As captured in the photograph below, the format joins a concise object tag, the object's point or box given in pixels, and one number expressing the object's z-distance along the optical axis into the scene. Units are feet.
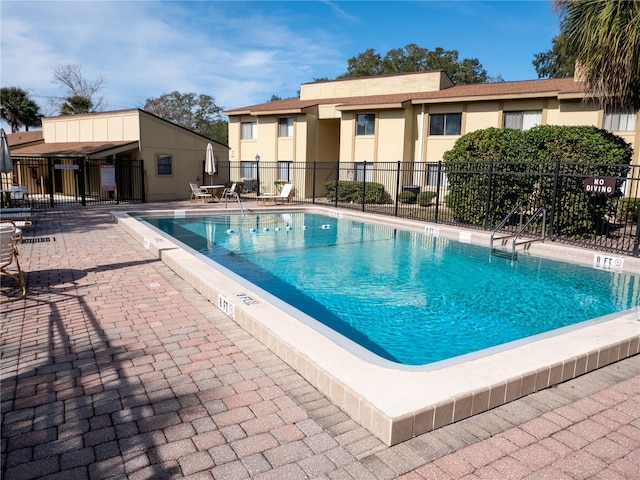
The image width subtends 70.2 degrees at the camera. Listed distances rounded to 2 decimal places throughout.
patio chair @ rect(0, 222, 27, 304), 18.13
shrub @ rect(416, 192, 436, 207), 64.64
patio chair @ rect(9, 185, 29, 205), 55.85
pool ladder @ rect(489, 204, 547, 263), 33.60
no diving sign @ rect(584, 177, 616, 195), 31.14
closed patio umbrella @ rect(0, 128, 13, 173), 37.86
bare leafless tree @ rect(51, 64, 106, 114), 134.31
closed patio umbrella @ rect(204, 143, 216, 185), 62.59
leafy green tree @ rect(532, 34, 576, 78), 122.21
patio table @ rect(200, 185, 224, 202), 70.09
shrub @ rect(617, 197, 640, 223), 46.48
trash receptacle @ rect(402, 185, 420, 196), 68.74
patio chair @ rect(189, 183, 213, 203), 67.97
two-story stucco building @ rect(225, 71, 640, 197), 59.47
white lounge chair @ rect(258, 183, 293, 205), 65.00
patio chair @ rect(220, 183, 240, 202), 67.54
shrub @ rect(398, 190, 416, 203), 67.67
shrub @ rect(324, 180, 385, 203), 70.79
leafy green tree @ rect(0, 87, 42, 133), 108.27
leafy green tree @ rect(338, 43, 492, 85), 137.08
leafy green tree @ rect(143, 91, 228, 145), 169.99
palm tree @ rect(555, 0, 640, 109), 31.32
